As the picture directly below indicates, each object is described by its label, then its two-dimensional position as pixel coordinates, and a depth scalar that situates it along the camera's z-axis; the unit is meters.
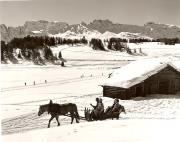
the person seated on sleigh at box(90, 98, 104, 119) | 17.67
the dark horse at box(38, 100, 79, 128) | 16.94
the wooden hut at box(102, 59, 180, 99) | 29.25
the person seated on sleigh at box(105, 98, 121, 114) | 17.58
